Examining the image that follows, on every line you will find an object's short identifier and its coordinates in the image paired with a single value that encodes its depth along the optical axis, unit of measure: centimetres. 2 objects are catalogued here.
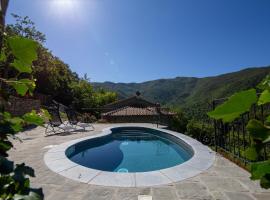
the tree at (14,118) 40
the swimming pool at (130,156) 285
